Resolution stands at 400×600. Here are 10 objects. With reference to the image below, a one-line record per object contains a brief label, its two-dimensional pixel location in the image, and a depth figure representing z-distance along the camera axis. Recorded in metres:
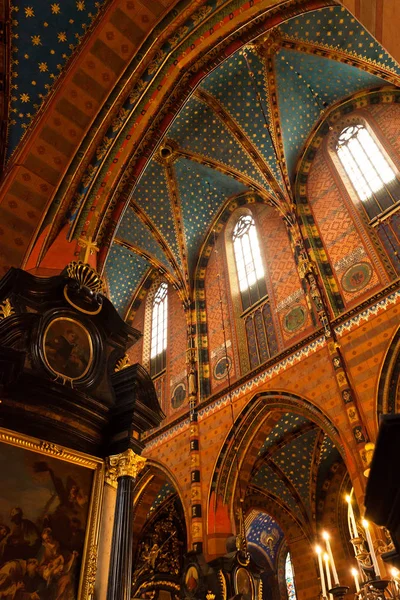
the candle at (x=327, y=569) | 4.05
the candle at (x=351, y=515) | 4.75
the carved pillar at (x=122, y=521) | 4.70
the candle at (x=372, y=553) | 4.65
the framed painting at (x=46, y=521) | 4.38
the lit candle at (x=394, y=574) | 5.88
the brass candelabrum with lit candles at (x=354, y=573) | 3.77
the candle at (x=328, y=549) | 3.98
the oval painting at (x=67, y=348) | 5.46
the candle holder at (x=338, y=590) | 3.75
